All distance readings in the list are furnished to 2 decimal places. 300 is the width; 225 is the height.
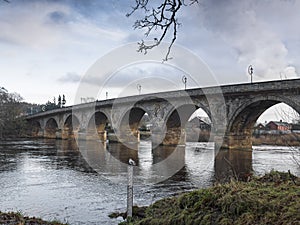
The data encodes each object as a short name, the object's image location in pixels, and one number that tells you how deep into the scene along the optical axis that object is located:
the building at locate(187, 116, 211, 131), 63.65
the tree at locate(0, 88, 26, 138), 58.66
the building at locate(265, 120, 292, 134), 66.72
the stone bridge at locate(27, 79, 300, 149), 24.95
